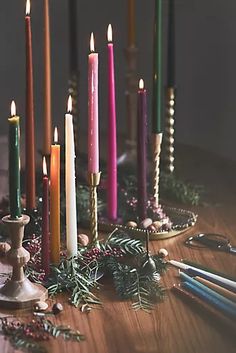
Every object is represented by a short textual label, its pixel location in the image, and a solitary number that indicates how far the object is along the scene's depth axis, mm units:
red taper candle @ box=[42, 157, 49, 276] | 1601
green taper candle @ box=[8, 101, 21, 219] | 1529
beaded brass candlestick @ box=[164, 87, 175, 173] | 2158
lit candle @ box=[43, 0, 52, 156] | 1969
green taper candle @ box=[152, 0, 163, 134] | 1923
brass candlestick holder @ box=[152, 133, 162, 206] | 1940
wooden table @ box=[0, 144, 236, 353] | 1459
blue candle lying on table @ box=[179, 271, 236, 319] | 1560
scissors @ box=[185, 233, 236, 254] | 1831
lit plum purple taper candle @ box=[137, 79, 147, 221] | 1815
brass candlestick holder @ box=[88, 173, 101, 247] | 1764
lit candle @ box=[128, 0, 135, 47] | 2267
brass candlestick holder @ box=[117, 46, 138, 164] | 2298
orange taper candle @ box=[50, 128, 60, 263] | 1643
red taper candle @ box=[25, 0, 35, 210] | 1823
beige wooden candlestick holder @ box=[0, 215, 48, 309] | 1548
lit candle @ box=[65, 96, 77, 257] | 1662
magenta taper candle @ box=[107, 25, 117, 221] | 1826
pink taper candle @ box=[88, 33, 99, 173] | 1727
